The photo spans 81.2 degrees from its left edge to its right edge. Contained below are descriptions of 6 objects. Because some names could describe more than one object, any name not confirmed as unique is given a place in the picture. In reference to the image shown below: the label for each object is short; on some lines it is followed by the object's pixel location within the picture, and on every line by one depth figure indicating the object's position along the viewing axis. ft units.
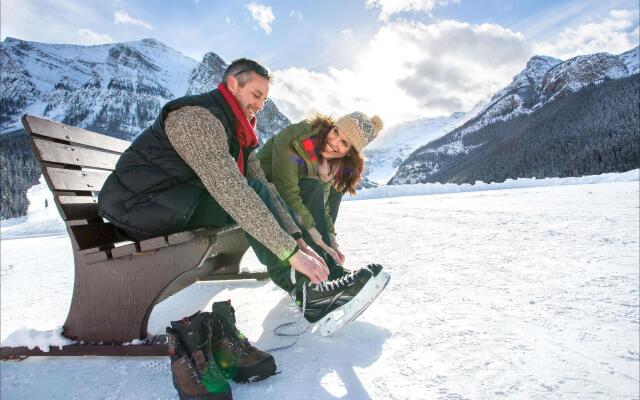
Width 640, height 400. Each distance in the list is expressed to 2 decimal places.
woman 6.56
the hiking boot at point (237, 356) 4.13
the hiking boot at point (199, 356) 3.78
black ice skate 4.94
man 4.38
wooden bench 5.04
